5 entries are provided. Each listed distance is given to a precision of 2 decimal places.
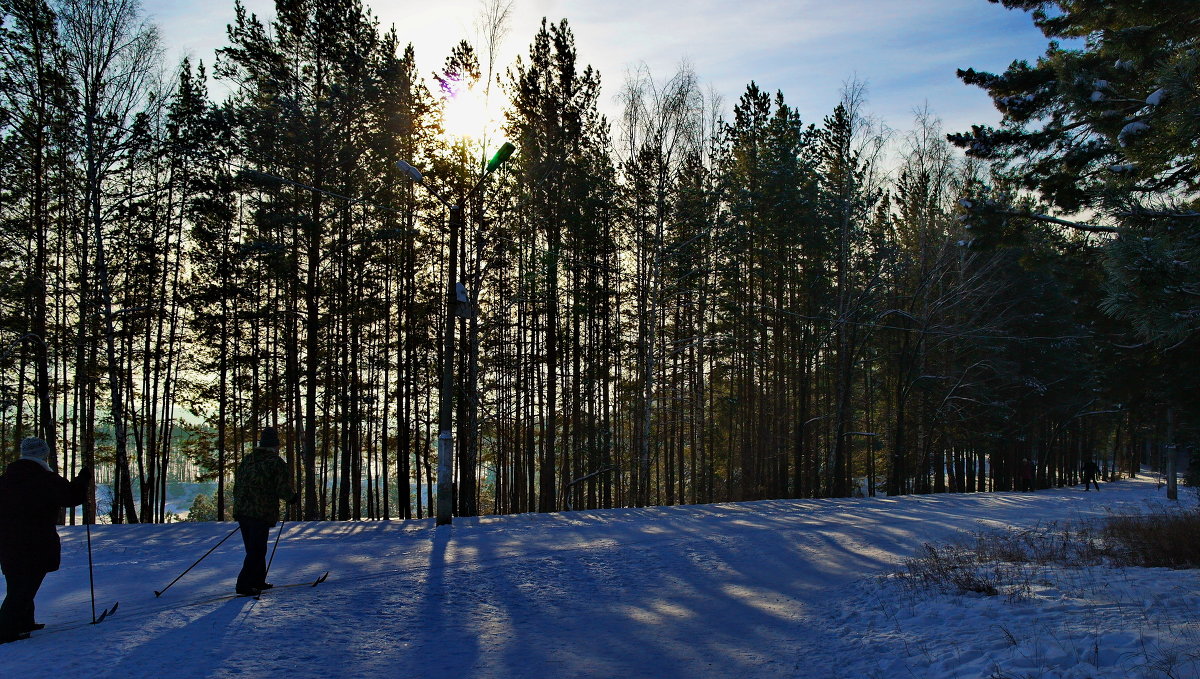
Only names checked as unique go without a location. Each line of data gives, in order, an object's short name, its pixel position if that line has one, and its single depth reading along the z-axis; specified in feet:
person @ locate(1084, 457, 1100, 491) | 118.93
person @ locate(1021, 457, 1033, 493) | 117.80
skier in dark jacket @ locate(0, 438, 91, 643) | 20.79
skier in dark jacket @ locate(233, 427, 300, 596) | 26.63
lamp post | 47.37
